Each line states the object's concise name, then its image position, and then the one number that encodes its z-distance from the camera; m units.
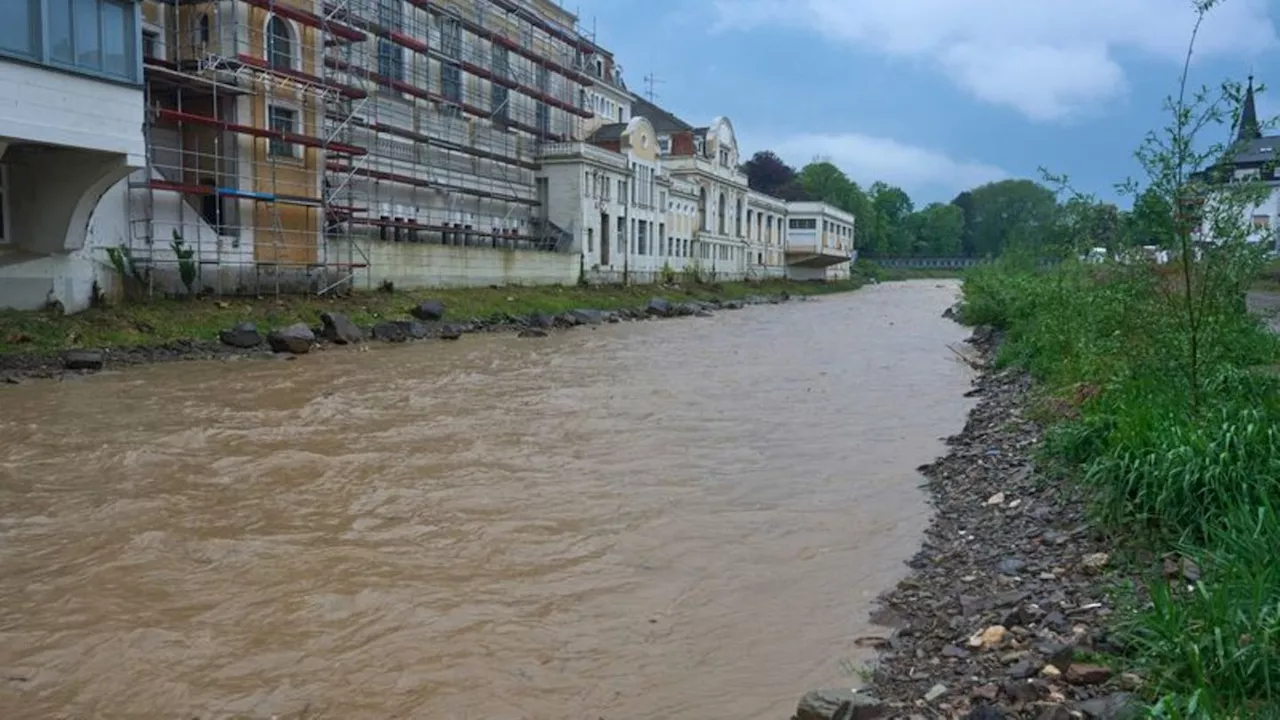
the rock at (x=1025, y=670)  5.05
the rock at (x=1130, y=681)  4.61
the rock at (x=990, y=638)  5.72
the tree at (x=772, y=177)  105.19
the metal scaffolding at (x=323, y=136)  27.36
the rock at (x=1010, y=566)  7.14
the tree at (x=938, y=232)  146.12
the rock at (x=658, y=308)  45.16
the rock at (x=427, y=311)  31.52
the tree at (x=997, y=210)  149.00
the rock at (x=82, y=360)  19.83
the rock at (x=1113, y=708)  4.26
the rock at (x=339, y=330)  26.50
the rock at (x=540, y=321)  34.92
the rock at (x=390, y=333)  27.98
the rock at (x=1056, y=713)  4.39
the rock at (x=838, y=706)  4.93
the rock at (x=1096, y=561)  6.68
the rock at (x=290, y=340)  24.11
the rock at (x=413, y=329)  29.00
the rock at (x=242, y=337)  23.98
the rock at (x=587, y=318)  37.94
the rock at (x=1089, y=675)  4.84
